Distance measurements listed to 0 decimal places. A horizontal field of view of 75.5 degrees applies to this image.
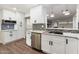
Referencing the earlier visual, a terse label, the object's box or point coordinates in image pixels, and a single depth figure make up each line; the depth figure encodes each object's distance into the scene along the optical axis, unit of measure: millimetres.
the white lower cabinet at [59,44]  1307
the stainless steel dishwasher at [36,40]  1986
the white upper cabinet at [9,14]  1816
